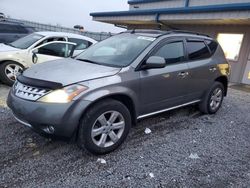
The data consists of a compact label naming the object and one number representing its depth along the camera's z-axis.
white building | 6.96
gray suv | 2.42
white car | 5.10
